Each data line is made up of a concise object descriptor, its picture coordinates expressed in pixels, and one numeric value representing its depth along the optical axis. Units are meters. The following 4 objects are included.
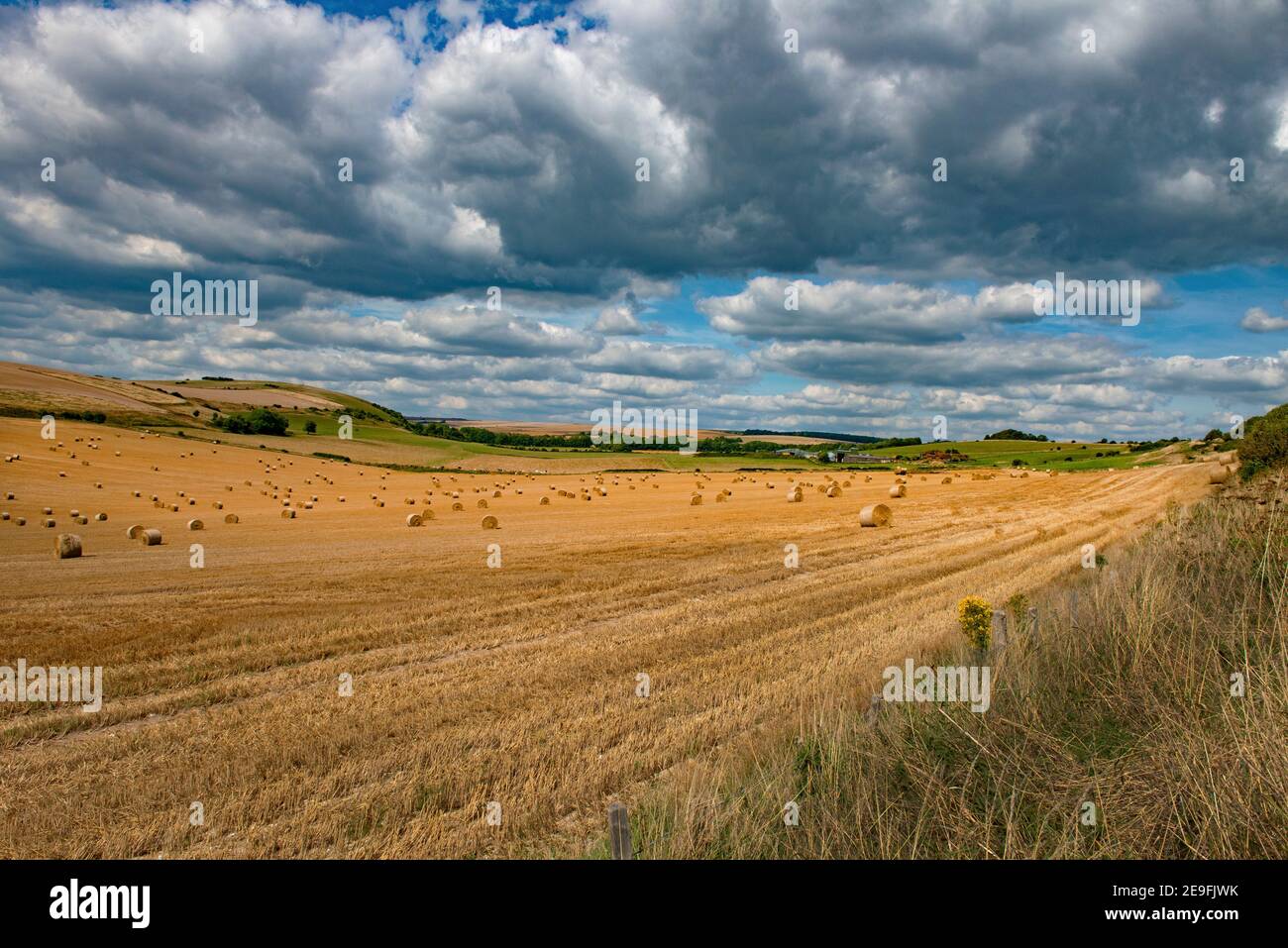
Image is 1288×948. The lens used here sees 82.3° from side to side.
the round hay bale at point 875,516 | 30.69
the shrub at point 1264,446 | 21.61
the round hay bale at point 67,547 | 24.65
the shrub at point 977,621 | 10.24
